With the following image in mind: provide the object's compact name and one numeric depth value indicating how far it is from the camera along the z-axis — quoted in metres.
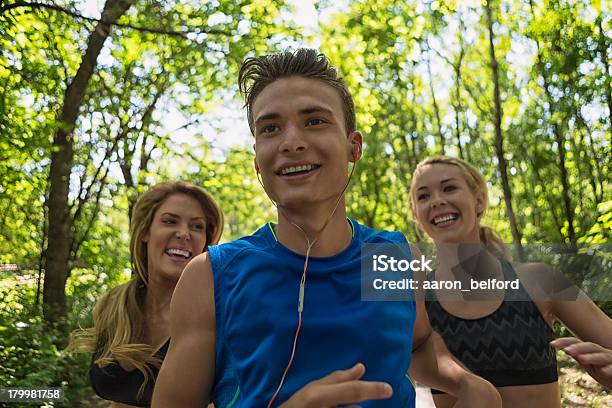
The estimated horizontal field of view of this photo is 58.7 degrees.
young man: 1.16
